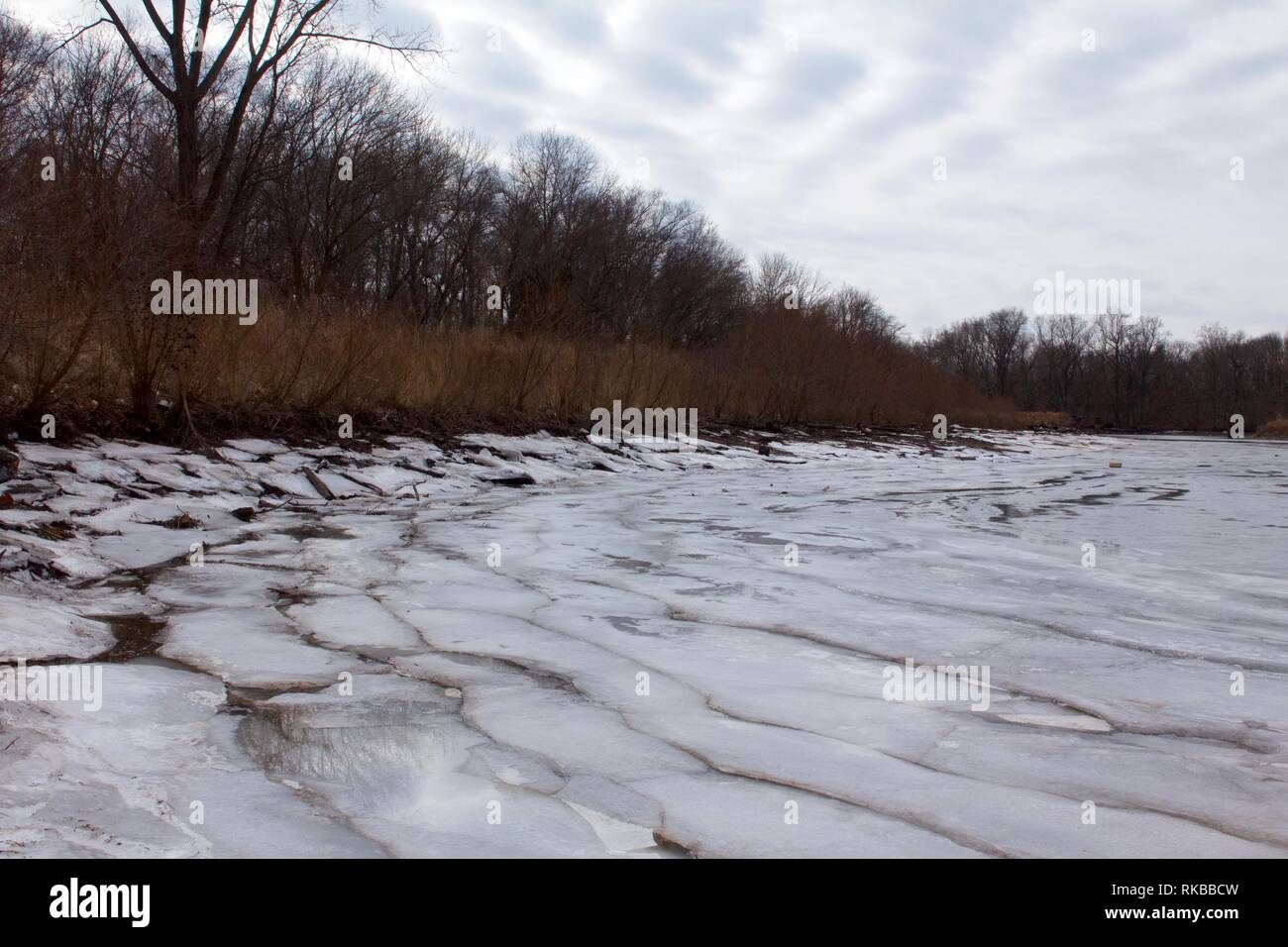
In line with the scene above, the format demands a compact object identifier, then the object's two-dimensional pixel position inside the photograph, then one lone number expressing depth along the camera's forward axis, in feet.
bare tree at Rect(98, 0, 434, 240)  43.93
